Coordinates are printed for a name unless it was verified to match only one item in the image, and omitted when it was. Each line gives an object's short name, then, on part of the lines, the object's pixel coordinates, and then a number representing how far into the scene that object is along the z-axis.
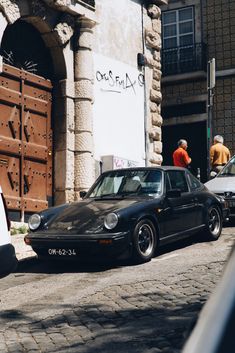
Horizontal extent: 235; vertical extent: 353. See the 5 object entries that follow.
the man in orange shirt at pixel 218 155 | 13.30
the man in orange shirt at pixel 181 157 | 13.01
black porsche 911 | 6.85
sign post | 12.38
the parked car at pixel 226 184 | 10.37
